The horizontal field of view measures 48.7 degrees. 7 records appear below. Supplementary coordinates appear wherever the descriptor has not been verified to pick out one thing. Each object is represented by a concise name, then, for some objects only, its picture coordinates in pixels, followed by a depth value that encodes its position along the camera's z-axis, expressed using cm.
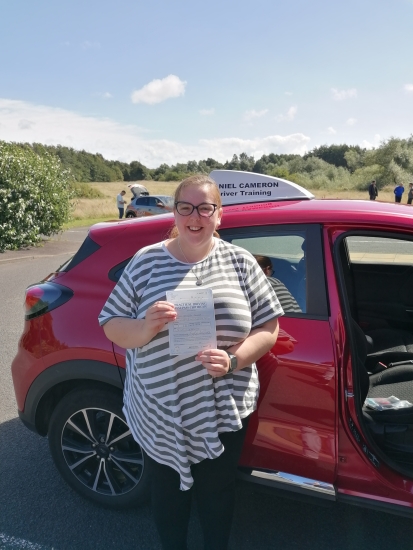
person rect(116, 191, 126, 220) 2362
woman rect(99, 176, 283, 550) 171
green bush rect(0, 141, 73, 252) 1212
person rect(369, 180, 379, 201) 2673
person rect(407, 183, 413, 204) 2529
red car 208
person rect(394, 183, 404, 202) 2518
